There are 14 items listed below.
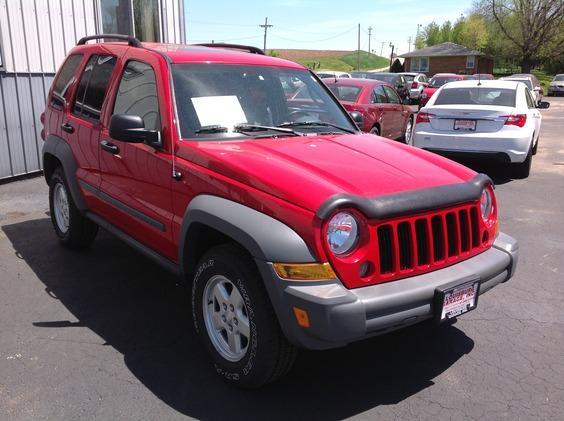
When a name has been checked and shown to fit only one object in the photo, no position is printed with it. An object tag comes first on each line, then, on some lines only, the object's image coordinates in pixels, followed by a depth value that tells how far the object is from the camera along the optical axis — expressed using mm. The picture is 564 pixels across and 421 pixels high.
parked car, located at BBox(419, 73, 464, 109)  26361
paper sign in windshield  3664
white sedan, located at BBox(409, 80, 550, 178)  8602
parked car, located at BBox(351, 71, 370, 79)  24956
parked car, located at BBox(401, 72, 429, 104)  26519
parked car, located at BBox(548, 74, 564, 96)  44344
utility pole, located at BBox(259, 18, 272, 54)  73688
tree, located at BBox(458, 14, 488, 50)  70094
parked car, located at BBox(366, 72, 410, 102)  24086
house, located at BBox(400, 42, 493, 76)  67625
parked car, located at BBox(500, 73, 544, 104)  21656
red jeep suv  2666
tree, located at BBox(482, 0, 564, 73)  55688
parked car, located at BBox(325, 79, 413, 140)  10477
